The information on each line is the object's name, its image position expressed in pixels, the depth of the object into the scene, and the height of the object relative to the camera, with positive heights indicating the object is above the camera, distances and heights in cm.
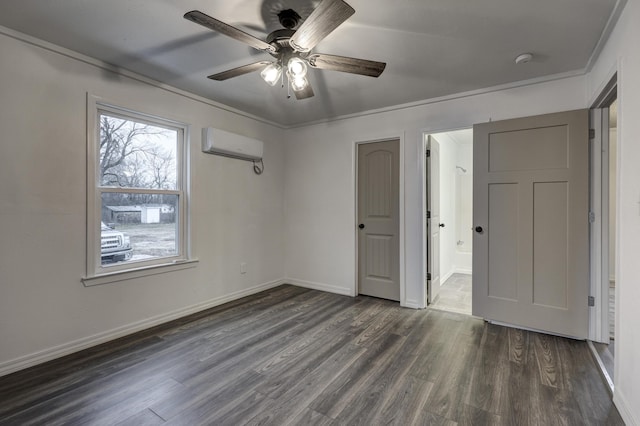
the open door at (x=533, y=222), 262 -9
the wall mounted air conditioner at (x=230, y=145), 339 +81
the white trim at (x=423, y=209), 348 +4
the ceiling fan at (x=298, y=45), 152 +101
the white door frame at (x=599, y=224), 255 -9
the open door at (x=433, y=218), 358 -7
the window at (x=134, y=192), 260 +19
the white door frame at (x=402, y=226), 360 -16
